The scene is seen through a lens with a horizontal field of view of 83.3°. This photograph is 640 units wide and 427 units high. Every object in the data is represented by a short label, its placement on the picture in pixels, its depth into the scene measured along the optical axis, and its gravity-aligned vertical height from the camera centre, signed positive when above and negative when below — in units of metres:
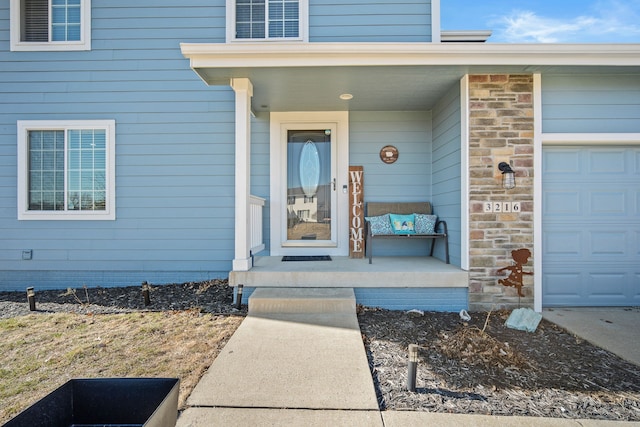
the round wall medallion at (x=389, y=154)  5.32 +0.87
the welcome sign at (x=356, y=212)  5.16 +0.01
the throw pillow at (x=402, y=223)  4.99 -0.14
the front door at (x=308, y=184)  5.34 +0.43
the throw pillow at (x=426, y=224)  4.90 -0.15
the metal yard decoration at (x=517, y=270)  3.88 -0.62
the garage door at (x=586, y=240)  4.22 -0.31
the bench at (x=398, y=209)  5.18 +0.06
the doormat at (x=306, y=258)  4.96 -0.63
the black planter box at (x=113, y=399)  1.49 -0.78
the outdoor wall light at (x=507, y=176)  3.90 +0.42
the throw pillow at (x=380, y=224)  4.99 -0.16
